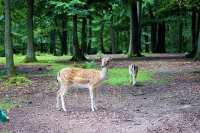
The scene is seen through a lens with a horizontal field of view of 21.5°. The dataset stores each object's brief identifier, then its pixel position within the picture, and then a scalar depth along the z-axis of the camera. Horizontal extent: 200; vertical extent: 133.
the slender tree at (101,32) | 62.17
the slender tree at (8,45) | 21.36
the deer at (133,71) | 19.48
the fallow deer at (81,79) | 13.63
